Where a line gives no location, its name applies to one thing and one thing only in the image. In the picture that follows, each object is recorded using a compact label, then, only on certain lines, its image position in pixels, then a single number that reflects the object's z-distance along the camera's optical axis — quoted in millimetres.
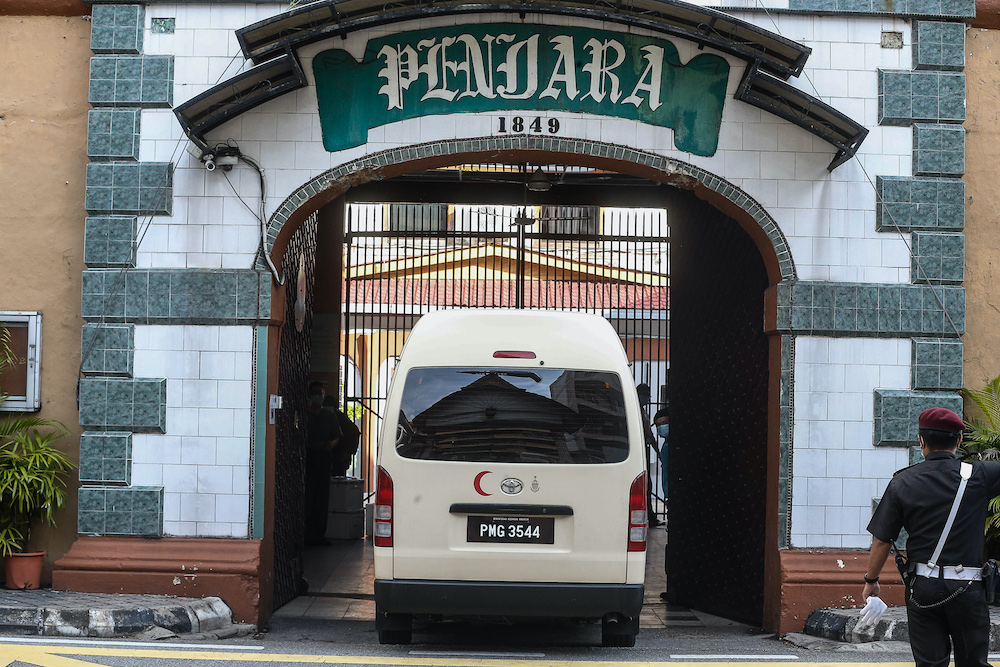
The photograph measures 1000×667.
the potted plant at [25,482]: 8227
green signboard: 8477
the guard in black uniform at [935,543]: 5180
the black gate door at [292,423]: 9273
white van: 6711
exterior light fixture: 10711
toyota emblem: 6742
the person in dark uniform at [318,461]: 13070
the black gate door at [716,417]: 9133
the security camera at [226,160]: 8406
